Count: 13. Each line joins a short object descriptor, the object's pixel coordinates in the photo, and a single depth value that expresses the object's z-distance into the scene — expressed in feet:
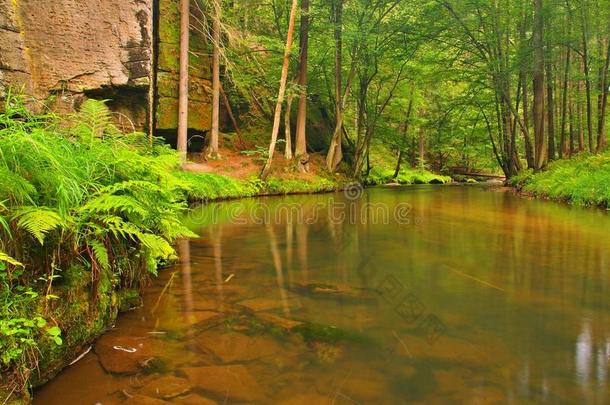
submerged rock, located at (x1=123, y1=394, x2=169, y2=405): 8.25
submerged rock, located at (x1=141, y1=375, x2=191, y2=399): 8.57
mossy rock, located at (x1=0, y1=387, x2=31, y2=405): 7.32
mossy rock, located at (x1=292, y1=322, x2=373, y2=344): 11.27
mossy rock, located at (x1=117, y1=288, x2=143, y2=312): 12.78
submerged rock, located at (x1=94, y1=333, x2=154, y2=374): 9.59
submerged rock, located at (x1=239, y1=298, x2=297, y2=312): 13.48
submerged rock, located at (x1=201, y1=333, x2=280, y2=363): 10.25
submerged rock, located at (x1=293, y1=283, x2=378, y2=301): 14.85
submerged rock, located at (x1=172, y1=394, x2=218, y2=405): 8.33
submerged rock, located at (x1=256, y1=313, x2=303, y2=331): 12.10
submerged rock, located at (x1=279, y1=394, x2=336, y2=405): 8.42
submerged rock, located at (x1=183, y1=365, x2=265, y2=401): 8.66
